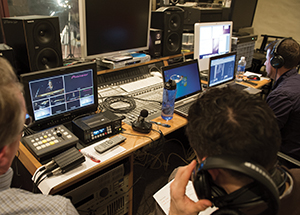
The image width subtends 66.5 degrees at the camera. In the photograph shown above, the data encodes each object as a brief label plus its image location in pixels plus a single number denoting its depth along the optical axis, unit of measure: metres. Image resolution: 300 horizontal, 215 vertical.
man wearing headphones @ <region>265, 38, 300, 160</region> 1.58
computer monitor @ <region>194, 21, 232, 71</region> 2.26
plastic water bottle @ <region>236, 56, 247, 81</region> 2.66
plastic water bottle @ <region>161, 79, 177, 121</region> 1.55
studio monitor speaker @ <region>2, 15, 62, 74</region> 1.47
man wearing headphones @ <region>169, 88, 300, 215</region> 0.54
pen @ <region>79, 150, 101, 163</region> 1.16
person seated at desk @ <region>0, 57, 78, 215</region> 0.51
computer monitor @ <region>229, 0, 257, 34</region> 2.90
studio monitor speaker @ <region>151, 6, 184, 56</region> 2.25
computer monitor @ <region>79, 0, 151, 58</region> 1.73
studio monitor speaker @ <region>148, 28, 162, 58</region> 2.27
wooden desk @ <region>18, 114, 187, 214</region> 1.09
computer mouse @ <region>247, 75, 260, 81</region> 2.59
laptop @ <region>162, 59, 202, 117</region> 1.68
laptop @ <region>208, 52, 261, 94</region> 2.07
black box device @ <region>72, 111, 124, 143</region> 1.26
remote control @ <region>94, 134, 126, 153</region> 1.22
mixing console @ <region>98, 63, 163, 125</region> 1.68
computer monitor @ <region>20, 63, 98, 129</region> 1.19
